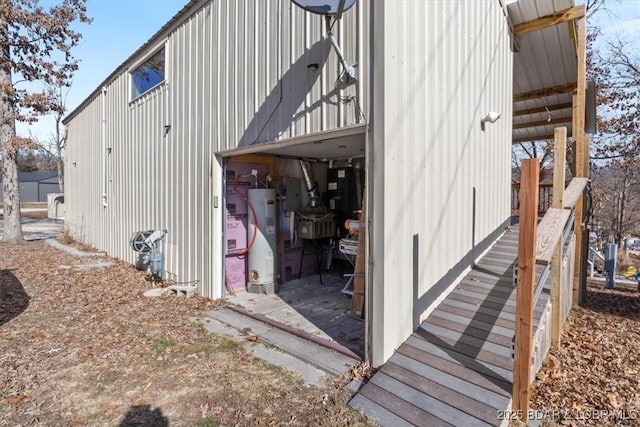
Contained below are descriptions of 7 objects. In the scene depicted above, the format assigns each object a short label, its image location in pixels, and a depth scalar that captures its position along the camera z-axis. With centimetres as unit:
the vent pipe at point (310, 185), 589
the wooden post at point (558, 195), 297
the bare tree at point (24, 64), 975
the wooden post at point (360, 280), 415
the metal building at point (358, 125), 298
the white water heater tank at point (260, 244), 533
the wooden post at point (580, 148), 487
